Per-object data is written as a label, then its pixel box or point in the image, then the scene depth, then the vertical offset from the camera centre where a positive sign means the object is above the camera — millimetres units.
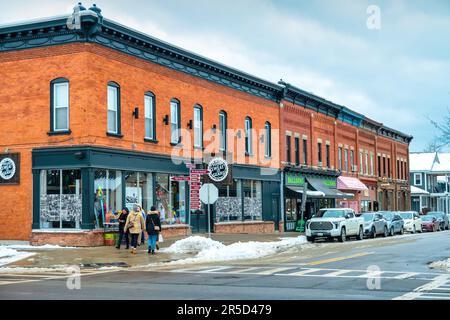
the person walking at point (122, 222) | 26250 -480
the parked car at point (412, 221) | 47666 -1120
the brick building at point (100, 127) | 27062 +3759
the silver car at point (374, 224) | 37500 -1063
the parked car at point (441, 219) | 54781 -1159
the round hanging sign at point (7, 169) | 28438 +1857
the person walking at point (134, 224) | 25156 -541
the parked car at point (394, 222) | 41581 -1059
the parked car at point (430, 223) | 51594 -1430
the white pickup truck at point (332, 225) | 32562 -893
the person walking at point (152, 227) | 24719 -661
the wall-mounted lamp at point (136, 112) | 29330 +4311
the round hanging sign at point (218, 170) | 32031 +1883
